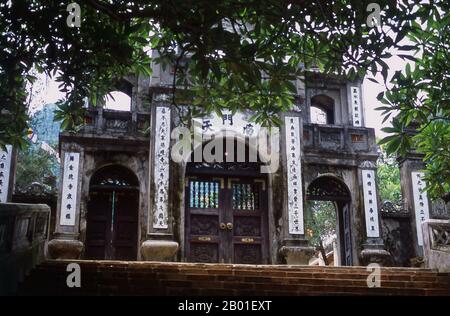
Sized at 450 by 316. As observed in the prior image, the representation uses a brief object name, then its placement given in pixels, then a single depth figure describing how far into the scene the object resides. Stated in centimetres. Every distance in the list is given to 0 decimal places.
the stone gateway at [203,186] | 1241
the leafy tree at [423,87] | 677
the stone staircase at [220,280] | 682
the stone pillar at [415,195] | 1426
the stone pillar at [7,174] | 1250
